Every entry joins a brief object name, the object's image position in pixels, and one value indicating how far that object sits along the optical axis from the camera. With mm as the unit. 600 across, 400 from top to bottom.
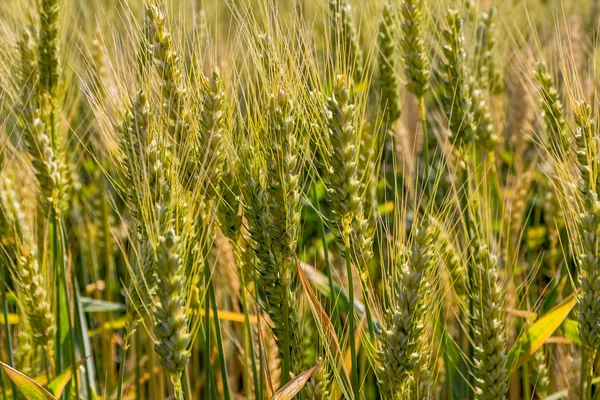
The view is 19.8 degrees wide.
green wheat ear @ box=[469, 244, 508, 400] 971
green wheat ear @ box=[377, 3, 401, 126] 1144
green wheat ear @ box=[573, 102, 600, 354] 941
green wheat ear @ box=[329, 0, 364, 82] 1108
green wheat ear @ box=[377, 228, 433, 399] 922
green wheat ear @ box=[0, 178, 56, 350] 1048
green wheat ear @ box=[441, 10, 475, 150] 1104
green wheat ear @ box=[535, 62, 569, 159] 1065
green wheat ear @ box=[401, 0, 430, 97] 1096
